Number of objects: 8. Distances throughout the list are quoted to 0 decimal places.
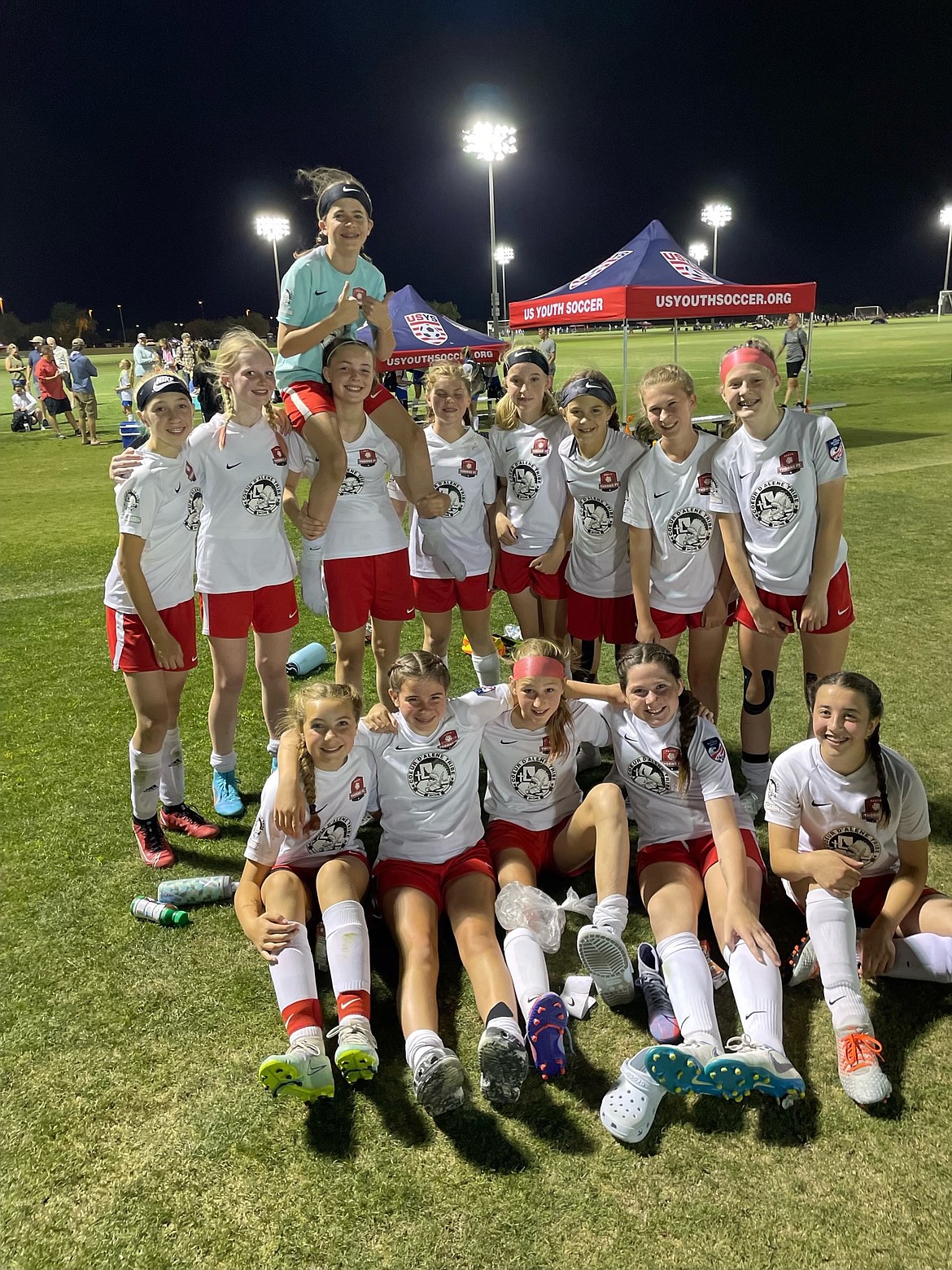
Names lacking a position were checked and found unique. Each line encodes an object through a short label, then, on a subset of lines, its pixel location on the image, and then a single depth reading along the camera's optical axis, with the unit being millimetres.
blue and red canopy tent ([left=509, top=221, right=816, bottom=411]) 11492
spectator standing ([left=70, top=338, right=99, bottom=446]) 17641
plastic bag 2818
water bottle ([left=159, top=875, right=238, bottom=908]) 3338
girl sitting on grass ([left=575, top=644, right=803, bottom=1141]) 2227
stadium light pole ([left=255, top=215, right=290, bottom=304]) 40594
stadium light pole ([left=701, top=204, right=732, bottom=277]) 50750
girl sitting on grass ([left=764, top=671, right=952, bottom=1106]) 2625
